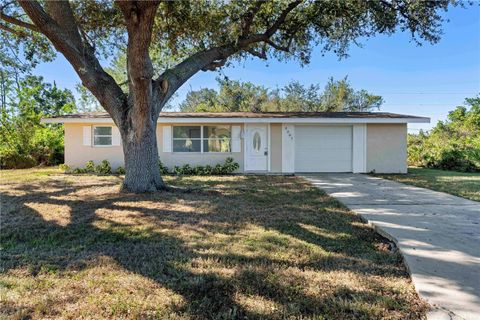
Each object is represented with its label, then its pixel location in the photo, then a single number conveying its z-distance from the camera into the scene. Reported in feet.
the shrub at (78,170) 43.21
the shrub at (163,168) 43.13
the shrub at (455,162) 47.83
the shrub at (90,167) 43.63
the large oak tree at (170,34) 23.11
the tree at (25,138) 52.75
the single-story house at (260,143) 44.14
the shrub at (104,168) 43.32
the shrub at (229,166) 43.27
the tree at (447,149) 48.29
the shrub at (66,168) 43.98
